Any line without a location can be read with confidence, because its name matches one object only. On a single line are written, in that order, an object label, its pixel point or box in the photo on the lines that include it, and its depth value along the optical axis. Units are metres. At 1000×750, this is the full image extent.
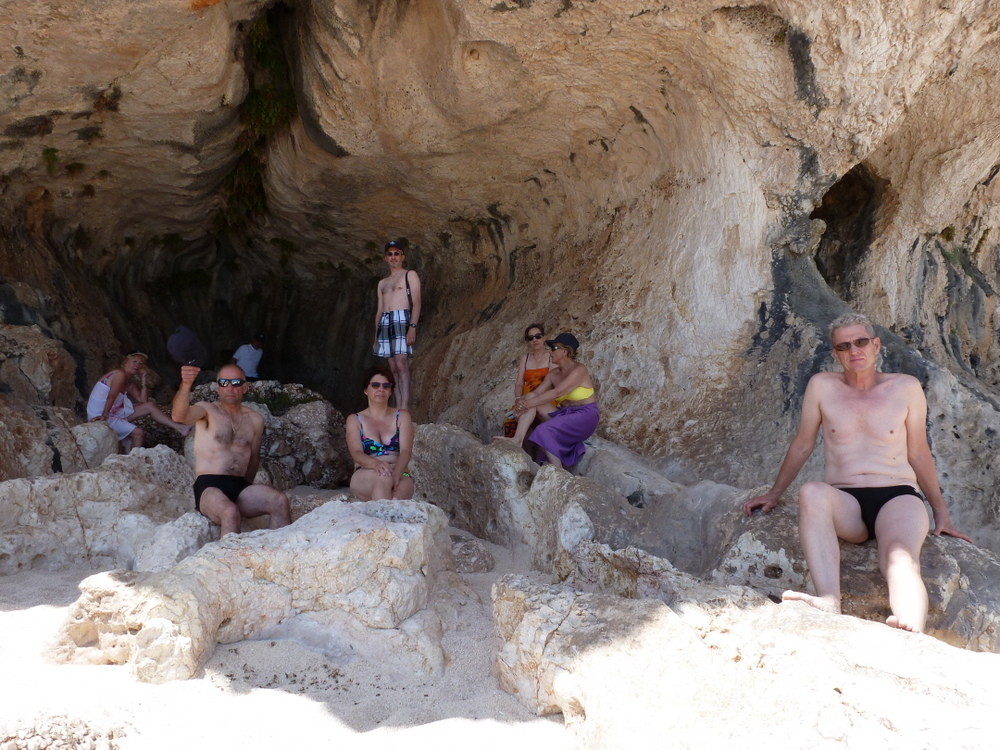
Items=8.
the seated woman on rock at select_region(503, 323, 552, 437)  5.11
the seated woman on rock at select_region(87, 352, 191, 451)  5.60
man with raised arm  3.74
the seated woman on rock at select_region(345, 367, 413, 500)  4.09
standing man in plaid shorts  5.80
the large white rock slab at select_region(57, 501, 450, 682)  2.69
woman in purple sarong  4.71
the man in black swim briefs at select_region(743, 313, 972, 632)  2.76
